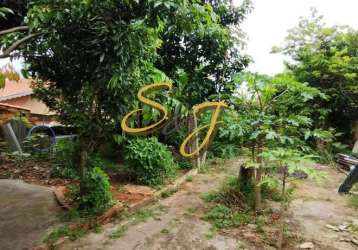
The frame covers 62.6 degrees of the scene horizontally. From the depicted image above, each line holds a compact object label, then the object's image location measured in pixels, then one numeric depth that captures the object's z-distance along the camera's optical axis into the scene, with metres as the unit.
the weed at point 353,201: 4.74
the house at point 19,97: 11.56
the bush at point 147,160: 5.02
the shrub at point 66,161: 4.78
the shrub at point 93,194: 3.70
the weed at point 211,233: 3.47
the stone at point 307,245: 3.27
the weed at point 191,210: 4.25
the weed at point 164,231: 3.55
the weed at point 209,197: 4.71
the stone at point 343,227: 3.79
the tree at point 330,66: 8.81
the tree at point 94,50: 2.63
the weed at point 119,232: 3.35
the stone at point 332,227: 3.79
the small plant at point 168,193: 4.88
